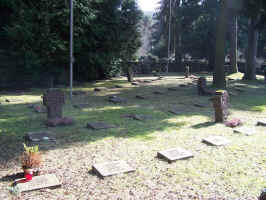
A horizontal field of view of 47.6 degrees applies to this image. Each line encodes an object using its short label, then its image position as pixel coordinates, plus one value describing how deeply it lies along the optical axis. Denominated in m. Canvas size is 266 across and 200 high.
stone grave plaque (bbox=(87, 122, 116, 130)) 8.12
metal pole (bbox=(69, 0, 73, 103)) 11.70
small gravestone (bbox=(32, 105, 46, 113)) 10.40
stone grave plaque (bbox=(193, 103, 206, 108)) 11.62
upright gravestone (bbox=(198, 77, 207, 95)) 14.42
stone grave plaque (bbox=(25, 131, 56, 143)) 6.91
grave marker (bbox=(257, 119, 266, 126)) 8.47
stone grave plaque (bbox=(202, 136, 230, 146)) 6.68
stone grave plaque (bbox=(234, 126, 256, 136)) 7.62
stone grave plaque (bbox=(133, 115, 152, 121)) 9.30
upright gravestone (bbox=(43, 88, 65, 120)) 8.73
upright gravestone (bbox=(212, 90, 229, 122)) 8.79
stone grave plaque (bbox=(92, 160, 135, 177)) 4.98
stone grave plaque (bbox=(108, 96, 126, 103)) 12.56
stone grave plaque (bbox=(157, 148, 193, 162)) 5.67
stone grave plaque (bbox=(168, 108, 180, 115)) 10.25
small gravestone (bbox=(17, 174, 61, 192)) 4.38
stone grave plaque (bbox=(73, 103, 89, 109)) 11.47
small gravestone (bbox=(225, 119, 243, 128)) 8.35
